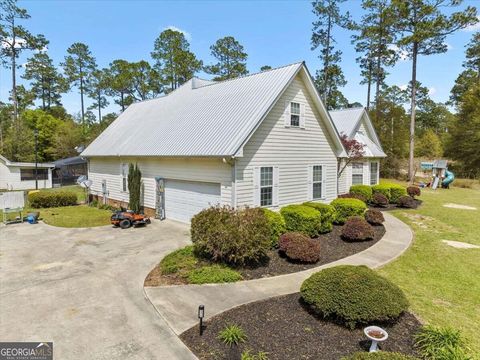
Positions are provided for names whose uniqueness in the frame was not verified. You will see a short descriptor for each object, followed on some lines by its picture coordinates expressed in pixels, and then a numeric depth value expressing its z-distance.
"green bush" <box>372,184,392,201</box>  19.78
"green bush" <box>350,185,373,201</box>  19.48
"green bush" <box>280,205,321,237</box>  11.35
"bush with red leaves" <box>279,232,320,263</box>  9.24
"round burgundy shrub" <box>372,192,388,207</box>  19.19
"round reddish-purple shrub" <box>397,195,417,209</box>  18.59
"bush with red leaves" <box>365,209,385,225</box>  13.59
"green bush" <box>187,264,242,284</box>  7.82
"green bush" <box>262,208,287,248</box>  10.30
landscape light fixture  5.20
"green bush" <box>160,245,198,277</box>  8.47
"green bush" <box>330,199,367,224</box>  13.96
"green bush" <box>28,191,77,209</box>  19.89
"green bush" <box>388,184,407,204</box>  19.81
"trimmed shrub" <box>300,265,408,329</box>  5.45
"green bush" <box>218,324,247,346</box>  5.13
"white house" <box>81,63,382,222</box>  12.08
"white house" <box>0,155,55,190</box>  29.00
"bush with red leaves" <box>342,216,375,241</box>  11.49
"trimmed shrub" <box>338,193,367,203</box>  19.34
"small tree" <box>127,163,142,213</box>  16.08
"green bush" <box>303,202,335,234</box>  12.41
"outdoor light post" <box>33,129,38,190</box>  28.51
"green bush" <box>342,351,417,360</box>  3.87
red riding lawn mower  13.88
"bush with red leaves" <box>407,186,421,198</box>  20.72
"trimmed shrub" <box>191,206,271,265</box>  8.48
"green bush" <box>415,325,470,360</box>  4.52
